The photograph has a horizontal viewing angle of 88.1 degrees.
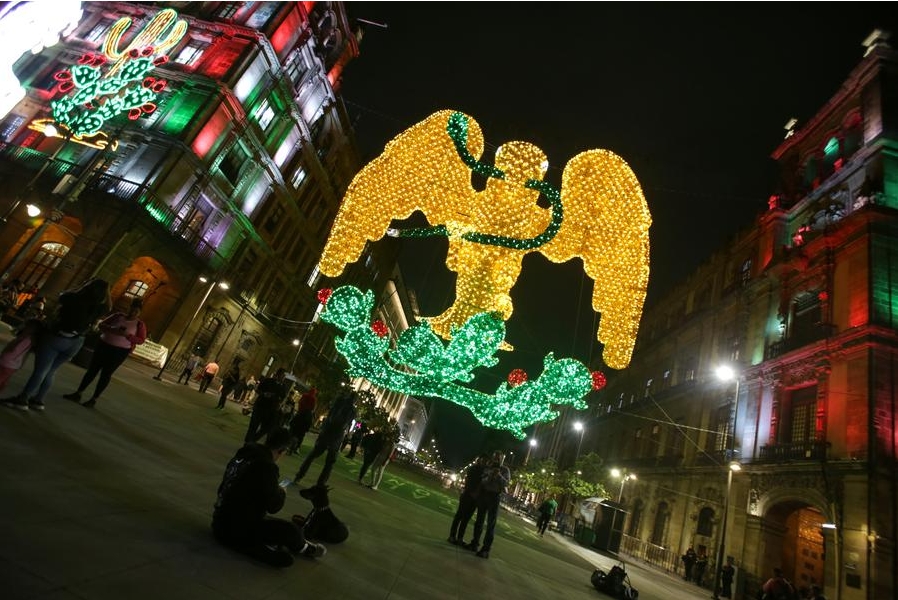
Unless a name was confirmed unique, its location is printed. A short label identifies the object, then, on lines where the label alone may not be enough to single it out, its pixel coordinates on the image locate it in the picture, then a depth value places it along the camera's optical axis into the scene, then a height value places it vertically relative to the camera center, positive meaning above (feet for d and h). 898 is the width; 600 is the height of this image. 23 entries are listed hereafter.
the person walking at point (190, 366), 60.49 +1.00
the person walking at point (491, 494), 21.70 -0.22
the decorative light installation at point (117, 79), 62.85 +35.67
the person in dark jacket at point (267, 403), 24.60 +0.03
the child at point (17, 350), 15.01 -1.20
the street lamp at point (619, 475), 95.06 +11.88
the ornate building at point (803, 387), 49.90 +26.35
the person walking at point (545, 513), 55.49 -0.40
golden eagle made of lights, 25.68 +14.23
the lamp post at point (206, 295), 73.46 +12.83
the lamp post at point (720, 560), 43.75 +1.29
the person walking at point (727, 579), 56.76 -0.12
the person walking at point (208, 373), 56.75 +0.90
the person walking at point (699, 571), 61.72 -0.40
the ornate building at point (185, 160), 66.90 +31.09
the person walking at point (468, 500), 22.20 -0.87
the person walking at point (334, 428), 22.97 +0.02
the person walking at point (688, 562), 62.90 +0.22
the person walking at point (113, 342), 21.08 +0.15
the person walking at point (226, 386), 46.21 +0.24
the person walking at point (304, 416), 30.71 +0.10
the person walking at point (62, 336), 16.11 -0.31
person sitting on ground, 10.04 -2.17
